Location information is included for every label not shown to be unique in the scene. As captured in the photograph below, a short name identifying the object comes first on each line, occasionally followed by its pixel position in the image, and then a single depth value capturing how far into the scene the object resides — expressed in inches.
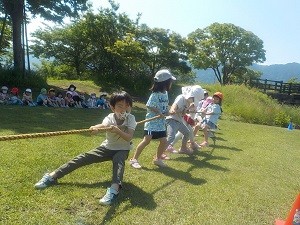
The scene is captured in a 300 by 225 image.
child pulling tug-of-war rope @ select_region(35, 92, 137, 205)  123.8
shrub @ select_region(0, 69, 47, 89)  466.9
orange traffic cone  102.9
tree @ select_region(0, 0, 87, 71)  485.3
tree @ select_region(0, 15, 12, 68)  783.7
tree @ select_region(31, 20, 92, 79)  735.7
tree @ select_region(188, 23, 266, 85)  1364.1
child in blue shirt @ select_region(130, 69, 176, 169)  164.3
